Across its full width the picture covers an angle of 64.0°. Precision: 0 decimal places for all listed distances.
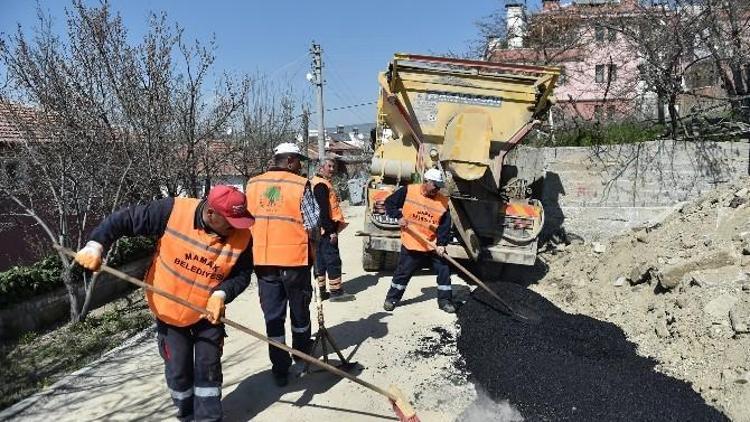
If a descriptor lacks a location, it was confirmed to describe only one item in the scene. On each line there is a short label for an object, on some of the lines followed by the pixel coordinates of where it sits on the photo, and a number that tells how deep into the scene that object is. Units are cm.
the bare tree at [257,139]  1462
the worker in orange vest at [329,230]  617
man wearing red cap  319
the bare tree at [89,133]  615
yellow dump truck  676
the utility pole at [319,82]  2427
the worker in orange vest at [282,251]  415
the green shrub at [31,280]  580
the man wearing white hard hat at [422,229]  589
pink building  1025
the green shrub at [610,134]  844
